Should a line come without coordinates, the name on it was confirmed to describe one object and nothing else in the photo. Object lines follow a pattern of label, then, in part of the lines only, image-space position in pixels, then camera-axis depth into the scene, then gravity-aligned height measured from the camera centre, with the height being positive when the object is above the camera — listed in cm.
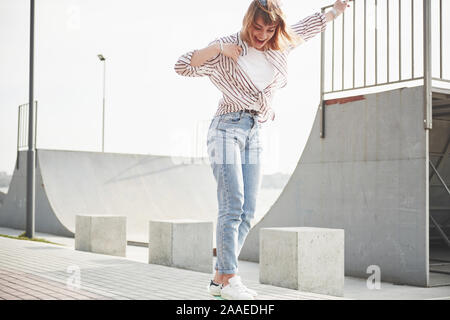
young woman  344 +51
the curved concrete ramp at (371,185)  822 -4
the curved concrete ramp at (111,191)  1597 -36
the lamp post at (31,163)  1240 +34
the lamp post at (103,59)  2439 +512
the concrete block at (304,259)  633 -88
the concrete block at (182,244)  792 -90
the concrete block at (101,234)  993 -98
